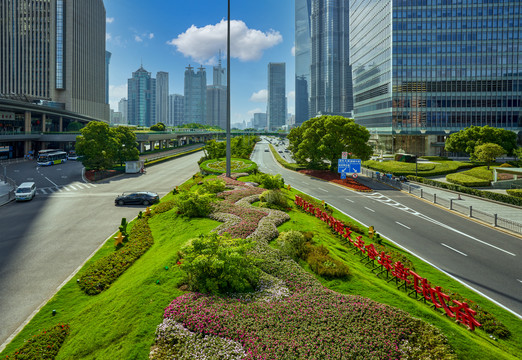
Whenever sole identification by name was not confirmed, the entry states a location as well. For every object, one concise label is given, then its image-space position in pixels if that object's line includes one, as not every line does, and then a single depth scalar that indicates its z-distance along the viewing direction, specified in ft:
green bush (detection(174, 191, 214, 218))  78.38
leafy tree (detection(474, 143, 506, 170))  196.24
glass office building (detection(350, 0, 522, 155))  321.32
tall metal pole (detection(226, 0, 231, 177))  126.11
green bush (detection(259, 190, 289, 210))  92.97
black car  119.75
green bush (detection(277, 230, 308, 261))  53.26
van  127.65
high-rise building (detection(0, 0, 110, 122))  440.45
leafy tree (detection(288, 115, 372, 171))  191.83
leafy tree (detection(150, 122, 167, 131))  491.47
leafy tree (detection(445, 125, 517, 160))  226.17
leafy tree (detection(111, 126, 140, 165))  214.69
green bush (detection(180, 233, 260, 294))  39.73
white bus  247.44
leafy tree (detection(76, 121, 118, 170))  191.72
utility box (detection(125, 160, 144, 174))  211.00
